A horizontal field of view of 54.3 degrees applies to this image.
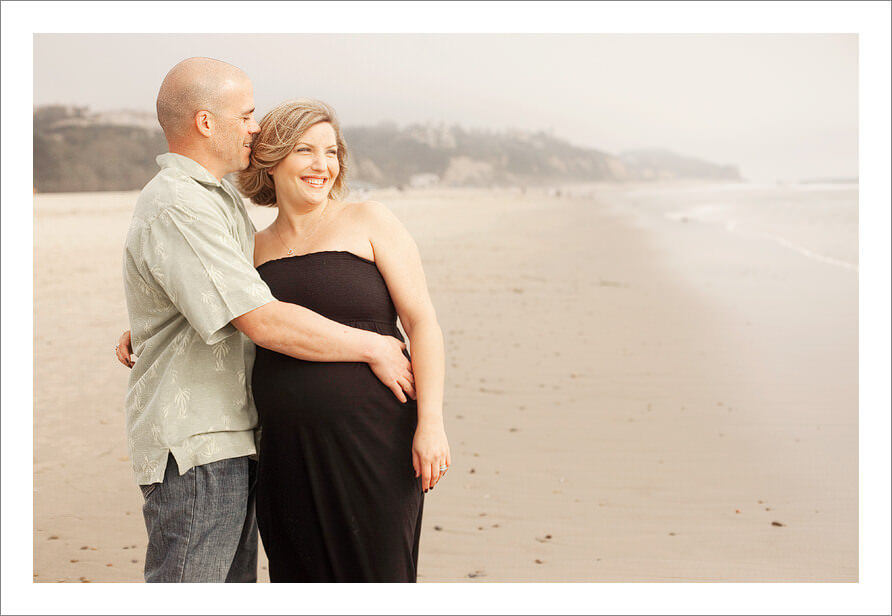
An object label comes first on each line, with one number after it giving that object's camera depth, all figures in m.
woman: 2.13
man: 1.93
